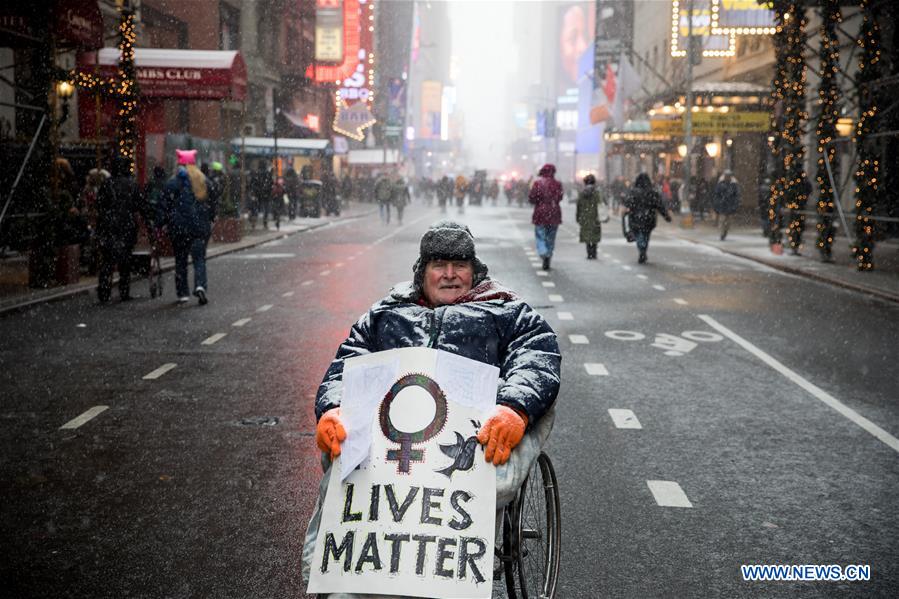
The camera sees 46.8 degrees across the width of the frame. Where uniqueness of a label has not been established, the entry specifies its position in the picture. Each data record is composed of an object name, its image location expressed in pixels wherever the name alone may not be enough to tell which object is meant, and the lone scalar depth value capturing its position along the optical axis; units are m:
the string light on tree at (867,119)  20.36
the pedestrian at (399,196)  43.19
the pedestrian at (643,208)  21.67
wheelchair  3.68
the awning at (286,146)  41.00
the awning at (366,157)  79.50
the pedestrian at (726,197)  30.67
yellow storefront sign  34.94
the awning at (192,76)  24.73
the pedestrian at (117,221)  14.84
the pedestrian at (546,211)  20.44
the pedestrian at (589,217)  23.04
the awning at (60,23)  16.80
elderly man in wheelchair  3.47
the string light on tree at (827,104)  22.11
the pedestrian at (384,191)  42.44
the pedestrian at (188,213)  14.23
